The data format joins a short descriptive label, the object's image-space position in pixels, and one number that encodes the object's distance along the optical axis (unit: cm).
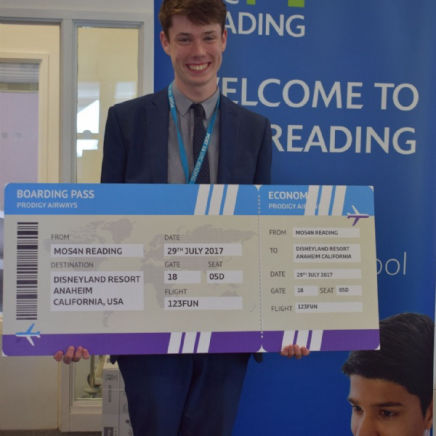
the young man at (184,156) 167
